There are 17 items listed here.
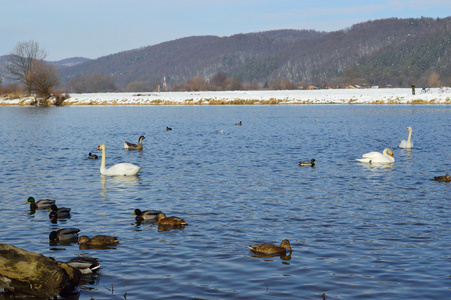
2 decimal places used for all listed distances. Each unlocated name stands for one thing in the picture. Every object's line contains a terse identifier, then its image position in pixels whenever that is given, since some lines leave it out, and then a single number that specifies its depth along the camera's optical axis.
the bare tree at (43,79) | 98.81
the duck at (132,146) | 32.00
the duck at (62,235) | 11.91
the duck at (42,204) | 15.29
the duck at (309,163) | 23.70
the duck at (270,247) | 10.98
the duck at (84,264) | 9.60
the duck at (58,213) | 14.20
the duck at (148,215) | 13.70
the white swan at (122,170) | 21.14
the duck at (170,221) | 13.22
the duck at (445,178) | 19.20
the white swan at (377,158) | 24.31
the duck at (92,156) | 27.38
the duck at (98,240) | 11.56
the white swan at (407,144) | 30.84
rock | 8.59
